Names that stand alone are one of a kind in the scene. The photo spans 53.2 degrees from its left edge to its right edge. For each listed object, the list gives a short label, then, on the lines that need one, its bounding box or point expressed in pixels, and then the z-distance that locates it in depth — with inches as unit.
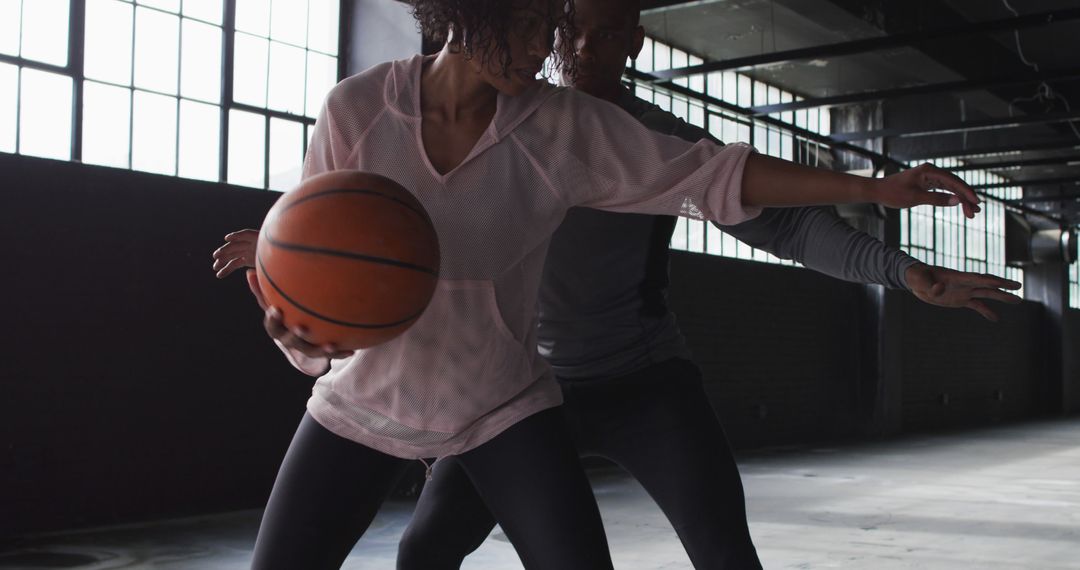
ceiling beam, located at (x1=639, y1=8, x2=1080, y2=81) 298.8
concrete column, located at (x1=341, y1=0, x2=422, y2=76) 281.6
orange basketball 60.5
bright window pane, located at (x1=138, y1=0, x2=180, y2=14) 239.5
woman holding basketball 68.4
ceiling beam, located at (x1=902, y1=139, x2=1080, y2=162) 484.4
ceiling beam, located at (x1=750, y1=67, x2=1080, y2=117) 360.9
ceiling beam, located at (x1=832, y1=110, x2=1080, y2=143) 421.4
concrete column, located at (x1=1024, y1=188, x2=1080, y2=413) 775.1
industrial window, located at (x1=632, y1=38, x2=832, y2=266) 418.6
